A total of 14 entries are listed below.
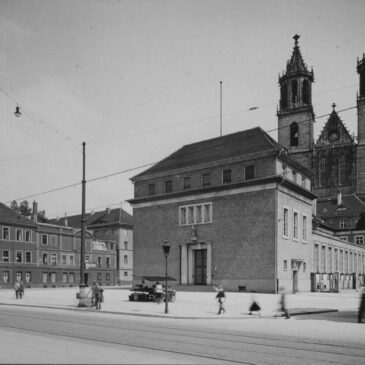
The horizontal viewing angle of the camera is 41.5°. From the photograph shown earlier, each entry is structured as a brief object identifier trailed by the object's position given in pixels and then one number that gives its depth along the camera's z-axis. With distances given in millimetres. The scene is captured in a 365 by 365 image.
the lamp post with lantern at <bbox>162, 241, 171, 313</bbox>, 23972
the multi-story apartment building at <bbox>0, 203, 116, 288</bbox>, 67188
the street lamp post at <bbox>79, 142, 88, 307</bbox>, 26180
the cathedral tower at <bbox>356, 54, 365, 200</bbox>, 92750
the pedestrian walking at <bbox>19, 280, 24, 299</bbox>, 36925
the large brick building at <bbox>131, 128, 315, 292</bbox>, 43656
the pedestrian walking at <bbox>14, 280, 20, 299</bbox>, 36994
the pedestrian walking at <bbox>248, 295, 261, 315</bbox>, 21730
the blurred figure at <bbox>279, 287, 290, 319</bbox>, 20734
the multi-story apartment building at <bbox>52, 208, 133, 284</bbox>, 88875
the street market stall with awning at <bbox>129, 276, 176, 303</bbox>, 31094
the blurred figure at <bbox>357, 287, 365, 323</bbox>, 19438
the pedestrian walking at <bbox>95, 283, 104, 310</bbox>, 25633
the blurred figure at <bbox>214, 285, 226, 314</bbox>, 22038
